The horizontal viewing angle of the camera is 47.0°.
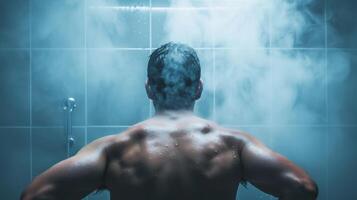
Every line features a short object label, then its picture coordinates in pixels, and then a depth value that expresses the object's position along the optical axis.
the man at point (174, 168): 1.24
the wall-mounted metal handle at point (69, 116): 3.13
